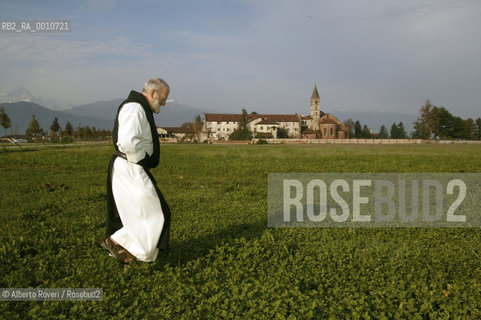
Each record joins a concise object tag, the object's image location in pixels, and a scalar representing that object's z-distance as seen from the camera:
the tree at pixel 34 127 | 82.71
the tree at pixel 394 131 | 172.19
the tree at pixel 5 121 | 49.18
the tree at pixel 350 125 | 160.62
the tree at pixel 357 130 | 161.25
